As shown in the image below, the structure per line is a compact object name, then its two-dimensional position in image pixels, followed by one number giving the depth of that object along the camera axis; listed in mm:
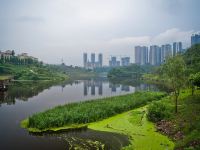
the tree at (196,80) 24763
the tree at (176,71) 23774
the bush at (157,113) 22210
